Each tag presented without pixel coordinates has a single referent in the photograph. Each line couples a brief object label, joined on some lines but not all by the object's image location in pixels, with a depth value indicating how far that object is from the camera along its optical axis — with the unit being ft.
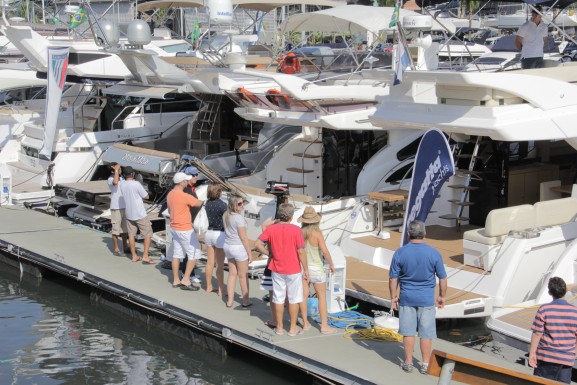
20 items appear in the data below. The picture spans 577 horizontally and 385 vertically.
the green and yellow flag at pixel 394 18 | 46.35
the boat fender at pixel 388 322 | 29.73
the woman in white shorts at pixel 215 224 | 33.17
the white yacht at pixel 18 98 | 67.51
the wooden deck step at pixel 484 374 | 21.31
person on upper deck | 42.09
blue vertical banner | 30.76
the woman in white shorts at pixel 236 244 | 31.50
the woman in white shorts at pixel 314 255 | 29.43
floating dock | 27.50
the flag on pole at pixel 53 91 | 55.42
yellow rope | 29.37
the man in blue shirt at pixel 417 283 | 25.31
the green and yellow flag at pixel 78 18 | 67.10
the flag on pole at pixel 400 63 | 38.19
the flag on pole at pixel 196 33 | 68.63
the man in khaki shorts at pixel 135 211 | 39.58
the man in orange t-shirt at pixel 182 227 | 35.09
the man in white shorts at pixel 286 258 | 28.53
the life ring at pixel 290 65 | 54.24
